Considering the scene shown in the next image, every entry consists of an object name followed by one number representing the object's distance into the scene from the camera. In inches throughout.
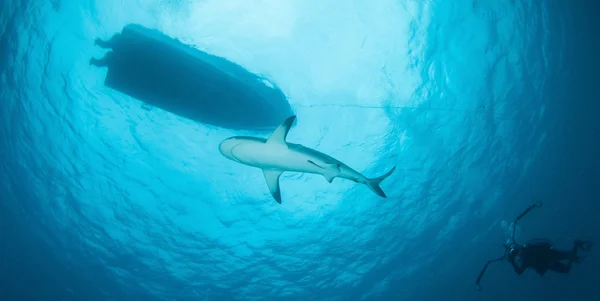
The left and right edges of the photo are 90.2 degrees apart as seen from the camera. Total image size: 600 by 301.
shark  190.5
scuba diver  296.5
